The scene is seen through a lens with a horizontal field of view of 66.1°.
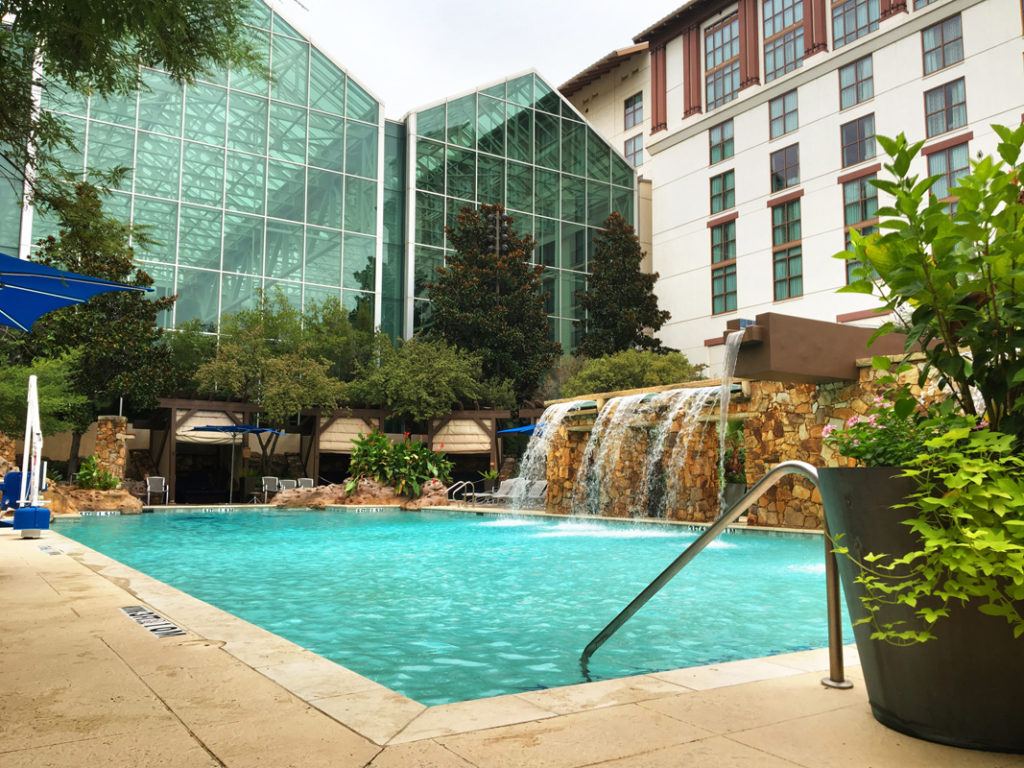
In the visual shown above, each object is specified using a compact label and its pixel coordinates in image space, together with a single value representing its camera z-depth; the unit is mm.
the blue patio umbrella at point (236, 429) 19952
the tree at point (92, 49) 4727
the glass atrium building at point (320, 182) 23844
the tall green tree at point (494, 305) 25031
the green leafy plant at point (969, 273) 2182
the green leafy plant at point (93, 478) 16797
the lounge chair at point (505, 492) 19125
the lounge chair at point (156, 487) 19297
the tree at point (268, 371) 20891
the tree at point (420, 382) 22828
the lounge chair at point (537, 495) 19156
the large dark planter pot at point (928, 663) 2121
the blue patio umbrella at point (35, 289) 5531
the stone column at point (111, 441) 19281
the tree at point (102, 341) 18203
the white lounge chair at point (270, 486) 20911
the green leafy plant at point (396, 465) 19734
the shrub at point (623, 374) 24078
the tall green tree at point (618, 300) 27156
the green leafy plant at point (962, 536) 1989
